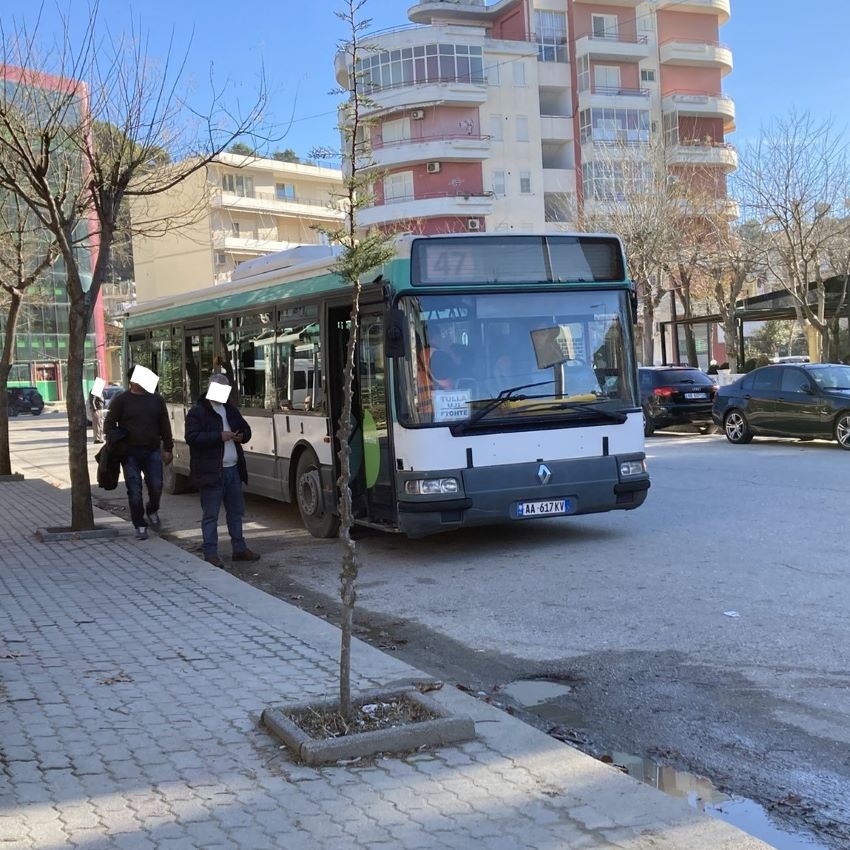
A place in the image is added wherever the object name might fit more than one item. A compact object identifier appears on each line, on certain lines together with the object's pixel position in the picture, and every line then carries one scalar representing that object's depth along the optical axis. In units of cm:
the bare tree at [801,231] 2792
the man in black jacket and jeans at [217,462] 951
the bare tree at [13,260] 1739
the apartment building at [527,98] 5647
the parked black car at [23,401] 5950
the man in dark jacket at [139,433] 1104
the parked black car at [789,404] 1762
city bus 893
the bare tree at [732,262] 3122
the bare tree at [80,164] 1141
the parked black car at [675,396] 2239
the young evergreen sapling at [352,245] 467
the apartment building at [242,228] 6912
